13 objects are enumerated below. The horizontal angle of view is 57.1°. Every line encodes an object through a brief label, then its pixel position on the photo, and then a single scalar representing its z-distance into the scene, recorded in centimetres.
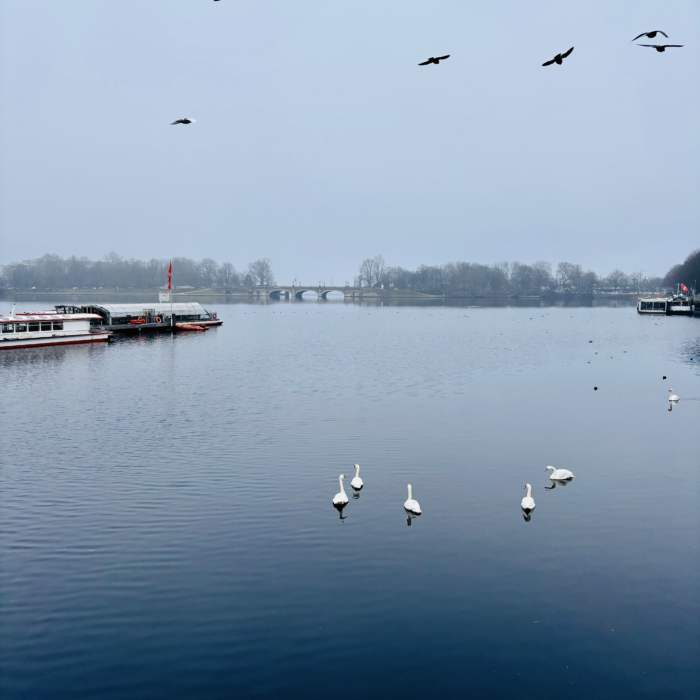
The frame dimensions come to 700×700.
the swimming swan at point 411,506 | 2619
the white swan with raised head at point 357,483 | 2941
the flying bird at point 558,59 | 2788
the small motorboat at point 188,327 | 13288
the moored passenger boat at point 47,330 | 9338
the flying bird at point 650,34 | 2333
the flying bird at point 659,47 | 2591
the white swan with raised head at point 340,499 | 2733
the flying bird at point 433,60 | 2838
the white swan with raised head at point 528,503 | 2697
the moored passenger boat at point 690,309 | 19679
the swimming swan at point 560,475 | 3161
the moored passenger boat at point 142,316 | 12106
